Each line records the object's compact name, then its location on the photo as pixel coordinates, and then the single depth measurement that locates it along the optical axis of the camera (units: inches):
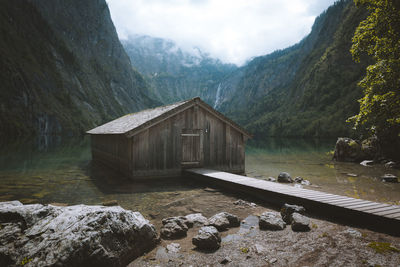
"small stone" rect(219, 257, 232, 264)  184.7
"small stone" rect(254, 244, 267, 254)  199.9
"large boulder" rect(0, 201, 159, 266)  163.9
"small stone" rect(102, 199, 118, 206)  354.3
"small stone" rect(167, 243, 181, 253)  206.5
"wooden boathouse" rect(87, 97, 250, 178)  523.8
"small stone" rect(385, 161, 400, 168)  792.8
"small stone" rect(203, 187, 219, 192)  448.8
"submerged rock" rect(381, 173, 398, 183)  574.2
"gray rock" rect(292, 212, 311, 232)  237.5
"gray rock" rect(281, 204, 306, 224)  269.6
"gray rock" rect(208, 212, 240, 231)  255.1
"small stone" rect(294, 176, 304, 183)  566.1
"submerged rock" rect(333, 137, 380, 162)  944.9
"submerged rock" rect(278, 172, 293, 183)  565.7
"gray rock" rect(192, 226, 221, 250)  207.2
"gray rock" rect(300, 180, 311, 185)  543.9
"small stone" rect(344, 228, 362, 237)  221.5
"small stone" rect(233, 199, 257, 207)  350.0
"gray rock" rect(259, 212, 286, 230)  246.2
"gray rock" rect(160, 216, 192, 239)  235.9
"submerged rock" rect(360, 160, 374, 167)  872.8
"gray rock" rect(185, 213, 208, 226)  271.4
